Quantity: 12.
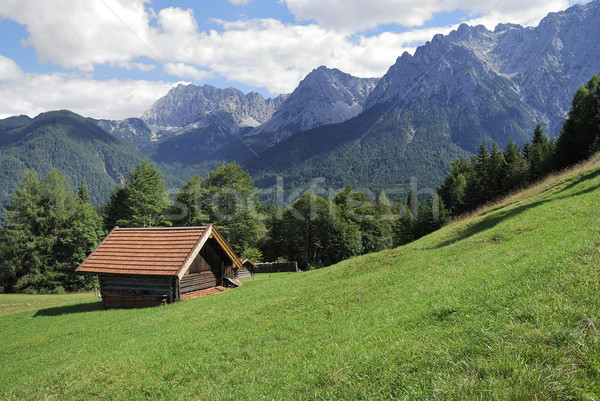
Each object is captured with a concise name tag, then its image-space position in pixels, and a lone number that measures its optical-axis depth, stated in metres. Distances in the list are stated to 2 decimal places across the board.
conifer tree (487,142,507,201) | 61.19
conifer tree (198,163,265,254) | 51.09
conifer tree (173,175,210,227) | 52.91
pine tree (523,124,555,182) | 50.60
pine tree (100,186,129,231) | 64.31
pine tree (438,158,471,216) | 67.44
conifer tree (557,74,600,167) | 40.91
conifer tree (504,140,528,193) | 55.78
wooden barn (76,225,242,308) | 22.11
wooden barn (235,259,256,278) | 47.19
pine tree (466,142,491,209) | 62.34
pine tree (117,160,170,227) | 52.96
